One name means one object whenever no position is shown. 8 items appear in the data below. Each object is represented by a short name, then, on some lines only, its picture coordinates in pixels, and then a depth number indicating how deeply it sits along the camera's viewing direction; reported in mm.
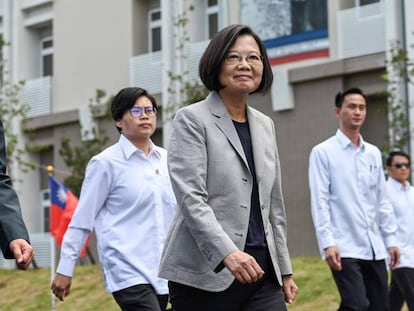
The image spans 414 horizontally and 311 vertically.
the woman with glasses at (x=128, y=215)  8000
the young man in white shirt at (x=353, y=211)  9258
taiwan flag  20578
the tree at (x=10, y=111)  24750
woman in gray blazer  5711
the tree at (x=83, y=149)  24969
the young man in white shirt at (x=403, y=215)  11805
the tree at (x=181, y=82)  23391
